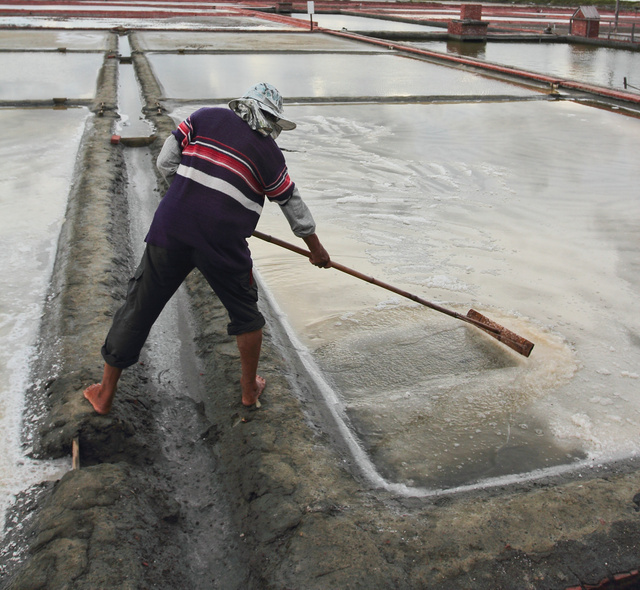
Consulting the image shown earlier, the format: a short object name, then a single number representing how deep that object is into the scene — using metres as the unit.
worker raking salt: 1.92
